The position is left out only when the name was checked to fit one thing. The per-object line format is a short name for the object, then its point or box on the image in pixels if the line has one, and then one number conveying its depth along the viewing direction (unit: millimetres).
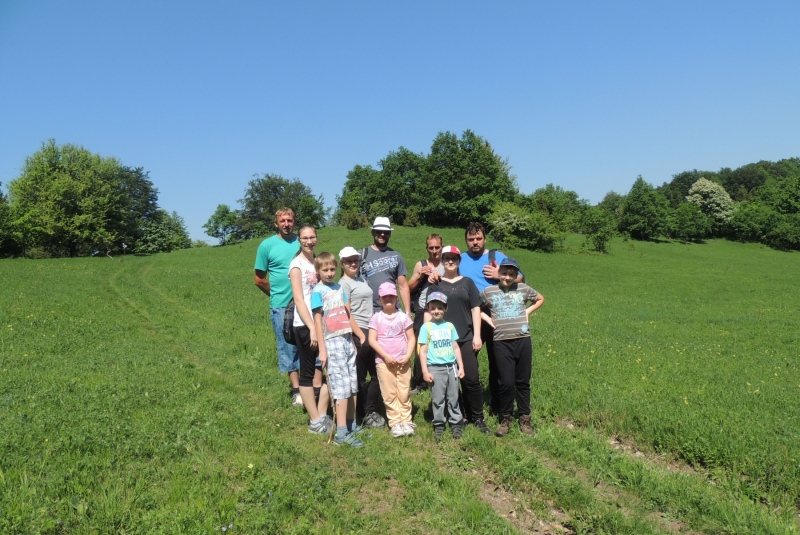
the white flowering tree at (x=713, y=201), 73500
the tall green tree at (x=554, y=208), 56094
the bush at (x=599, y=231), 45438
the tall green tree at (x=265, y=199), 88306
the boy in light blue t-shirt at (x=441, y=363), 5750
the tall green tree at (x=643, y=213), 61094
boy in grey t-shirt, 5914
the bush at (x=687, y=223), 63500
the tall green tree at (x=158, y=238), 58650
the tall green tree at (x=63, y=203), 44438
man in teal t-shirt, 6773
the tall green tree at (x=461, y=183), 60469
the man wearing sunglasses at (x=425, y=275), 6398
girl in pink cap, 5820
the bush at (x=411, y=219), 59500
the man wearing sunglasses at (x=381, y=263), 6352
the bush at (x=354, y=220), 51375
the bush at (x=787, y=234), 58550
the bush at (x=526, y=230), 44375
